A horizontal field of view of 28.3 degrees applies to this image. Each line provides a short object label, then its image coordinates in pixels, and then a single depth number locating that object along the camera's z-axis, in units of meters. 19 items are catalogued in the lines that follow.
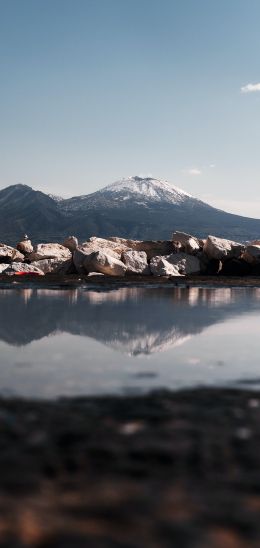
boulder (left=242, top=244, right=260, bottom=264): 31.20
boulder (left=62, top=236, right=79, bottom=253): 35.70
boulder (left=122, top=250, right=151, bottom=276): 29.45
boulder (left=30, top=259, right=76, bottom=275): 30.56
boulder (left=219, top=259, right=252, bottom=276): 31.02
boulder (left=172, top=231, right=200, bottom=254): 32.69
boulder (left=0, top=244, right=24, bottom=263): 33.69
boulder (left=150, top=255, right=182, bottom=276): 29.15
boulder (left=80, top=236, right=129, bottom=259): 30.67
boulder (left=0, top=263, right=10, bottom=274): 29.97
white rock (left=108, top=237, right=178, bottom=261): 33.12
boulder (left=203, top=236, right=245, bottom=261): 30.95
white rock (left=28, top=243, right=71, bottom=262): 32.47
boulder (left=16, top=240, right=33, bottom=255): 35.46
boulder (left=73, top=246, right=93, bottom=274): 29.41
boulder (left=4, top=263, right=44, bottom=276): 28.95
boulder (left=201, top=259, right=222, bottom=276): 31.12
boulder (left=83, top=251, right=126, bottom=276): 28.16
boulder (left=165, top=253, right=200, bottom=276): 30.64
